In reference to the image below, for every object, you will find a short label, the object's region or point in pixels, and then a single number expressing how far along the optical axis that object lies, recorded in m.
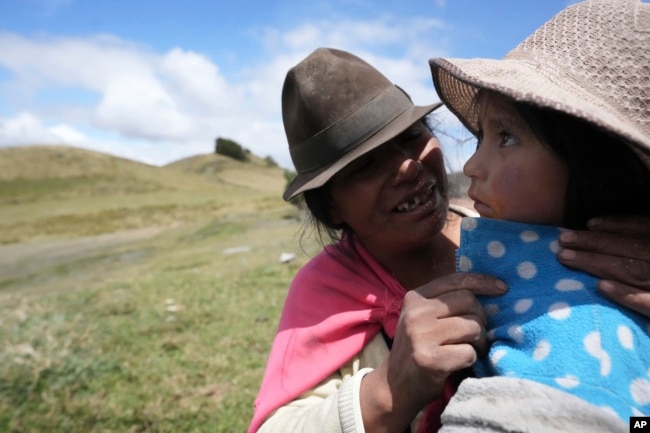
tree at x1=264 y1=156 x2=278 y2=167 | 94.90
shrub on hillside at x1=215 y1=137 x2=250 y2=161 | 96.69
